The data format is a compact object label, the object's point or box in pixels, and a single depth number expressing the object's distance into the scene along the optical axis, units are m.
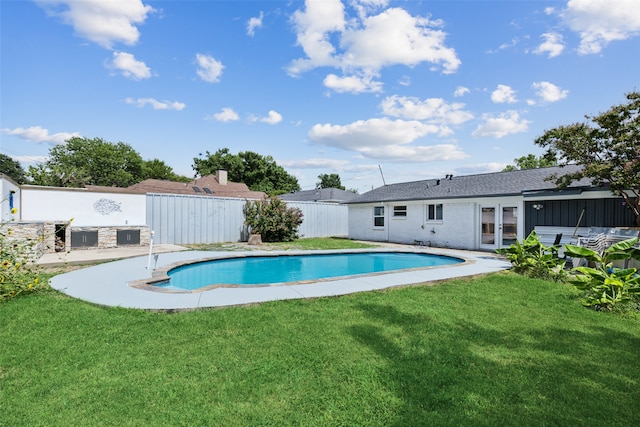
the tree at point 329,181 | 71.31
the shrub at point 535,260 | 7.56
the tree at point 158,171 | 52.25
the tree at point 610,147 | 8.73
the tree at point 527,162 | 40.06
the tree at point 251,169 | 48.22
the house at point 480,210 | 10.57
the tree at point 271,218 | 17.06
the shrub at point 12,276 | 5.29
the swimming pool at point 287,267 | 8.73
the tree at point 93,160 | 44.75
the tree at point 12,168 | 52.50
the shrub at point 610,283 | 5.17
